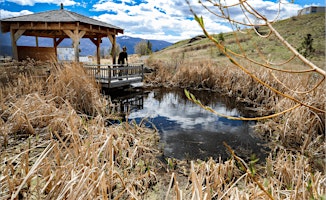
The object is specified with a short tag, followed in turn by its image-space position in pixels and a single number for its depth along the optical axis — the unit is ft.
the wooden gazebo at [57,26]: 33.17
